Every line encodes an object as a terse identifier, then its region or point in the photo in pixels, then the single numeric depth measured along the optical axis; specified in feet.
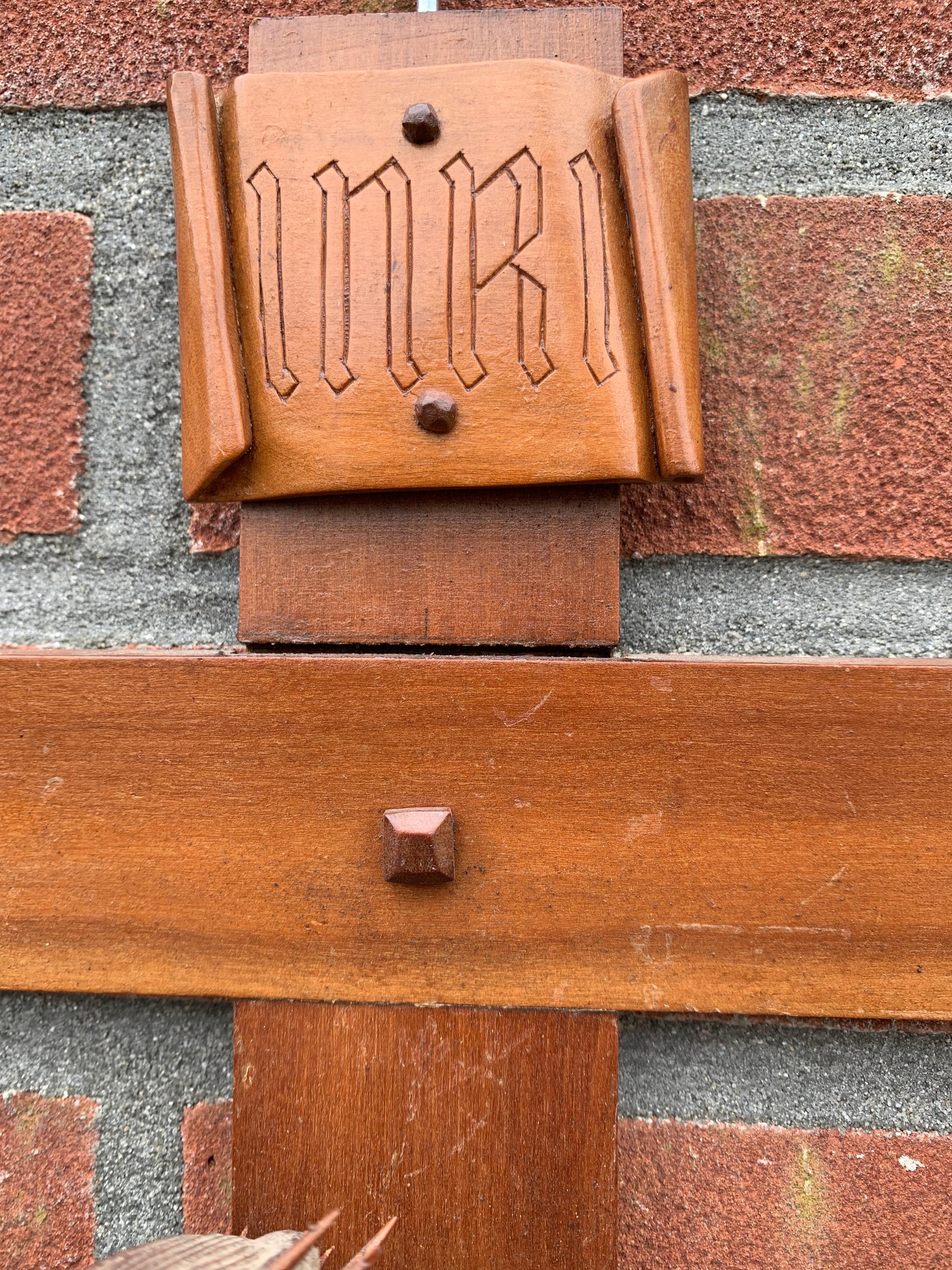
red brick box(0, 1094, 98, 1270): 0.51
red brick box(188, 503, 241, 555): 0.51
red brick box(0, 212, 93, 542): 0.52
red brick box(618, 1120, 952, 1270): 0.50
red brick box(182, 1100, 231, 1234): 0.51
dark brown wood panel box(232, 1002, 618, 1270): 0.45
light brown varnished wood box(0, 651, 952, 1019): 0.44
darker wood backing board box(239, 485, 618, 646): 0.45
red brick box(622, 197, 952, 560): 0.50
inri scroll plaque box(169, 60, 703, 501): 0.43
